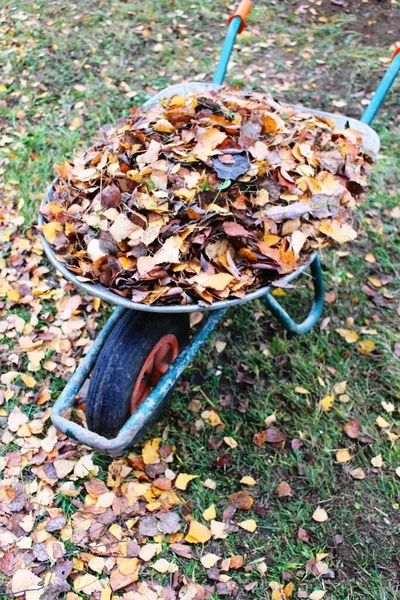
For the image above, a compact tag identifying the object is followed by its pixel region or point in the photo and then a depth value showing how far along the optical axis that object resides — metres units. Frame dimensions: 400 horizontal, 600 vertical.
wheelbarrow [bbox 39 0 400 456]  1.75
